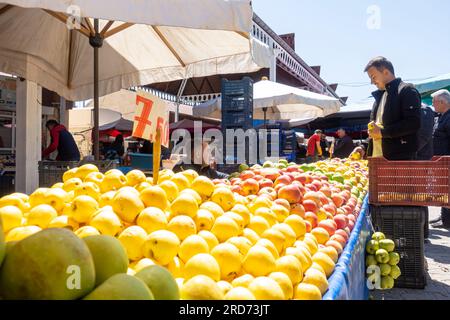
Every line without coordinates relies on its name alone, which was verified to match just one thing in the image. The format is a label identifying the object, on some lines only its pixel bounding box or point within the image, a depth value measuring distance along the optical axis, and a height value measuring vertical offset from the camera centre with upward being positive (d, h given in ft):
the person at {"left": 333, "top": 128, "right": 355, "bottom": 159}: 27.35 +0.96
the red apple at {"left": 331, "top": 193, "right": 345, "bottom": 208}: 9.04 -0.94
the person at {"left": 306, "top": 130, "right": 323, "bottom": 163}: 31.19 +1.23
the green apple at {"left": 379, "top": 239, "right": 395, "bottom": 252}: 9.64 -2.16
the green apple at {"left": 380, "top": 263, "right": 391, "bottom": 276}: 9.43 -2.72
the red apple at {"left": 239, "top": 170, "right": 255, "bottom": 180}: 8.93 -0.33
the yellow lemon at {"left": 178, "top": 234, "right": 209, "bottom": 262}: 4.35 -1.01
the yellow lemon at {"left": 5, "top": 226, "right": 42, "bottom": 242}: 4.10 -0.79
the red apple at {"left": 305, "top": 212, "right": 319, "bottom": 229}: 6.98 -1.07
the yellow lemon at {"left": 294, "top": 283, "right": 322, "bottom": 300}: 4.12 -1.46
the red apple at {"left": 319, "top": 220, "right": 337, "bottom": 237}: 6.82 -1.18
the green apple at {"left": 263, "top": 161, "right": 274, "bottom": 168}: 11.47 -0.11
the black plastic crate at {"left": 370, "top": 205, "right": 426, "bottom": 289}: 10.71 -2.15
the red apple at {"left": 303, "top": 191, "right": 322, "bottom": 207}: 7.61 -0.73
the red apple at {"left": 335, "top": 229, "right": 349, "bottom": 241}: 6.87 -1.32
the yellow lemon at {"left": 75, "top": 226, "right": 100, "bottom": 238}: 4.07 -0.77
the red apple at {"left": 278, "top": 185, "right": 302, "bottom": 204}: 7.30 -0.64
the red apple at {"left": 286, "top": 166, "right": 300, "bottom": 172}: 10.45 -0.22
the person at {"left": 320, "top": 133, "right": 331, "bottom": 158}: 39.08 +1.64
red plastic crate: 10.09 -0.58
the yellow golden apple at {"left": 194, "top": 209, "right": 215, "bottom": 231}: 5.27 -0.84
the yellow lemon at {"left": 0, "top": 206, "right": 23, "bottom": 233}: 4.60 -0.69
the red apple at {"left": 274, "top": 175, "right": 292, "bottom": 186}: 8.34 -0.42
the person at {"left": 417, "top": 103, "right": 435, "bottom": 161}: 14.74 +1.39
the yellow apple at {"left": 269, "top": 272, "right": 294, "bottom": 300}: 4.06 -1.33
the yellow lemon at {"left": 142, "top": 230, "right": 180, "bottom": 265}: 4.16 -0.96
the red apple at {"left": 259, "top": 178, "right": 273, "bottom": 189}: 8.22 -0.48
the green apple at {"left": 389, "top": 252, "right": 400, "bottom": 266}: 9.70 -2.52
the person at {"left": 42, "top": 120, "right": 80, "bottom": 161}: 15.51 +0.78
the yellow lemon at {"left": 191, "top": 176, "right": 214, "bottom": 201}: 6.42 -0.44
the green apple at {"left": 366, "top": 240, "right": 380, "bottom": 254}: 9.57 -2.20
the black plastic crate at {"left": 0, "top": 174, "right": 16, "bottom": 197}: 17.59 -1.10
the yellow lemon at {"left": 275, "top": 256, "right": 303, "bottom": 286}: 4.41 -1.27
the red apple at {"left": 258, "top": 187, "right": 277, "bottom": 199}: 7.50 -0.62
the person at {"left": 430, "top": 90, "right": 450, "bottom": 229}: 16.47 +1.53
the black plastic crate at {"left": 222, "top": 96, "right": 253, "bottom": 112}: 20.62 +3.20
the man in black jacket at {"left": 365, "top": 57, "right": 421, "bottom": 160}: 10.79 +1.37
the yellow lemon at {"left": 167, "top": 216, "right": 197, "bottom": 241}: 4.73 -0.83
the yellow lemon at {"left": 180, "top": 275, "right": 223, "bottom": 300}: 3.33 -1.16
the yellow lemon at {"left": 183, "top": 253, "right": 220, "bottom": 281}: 3.90 -1.11
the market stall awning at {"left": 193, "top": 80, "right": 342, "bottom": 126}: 24.25 +4.09
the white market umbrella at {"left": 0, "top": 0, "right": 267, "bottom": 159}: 9.05 +4.42
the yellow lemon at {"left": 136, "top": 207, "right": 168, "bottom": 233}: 4.74 -0.75
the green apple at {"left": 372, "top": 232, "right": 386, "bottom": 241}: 10.02 -2.00
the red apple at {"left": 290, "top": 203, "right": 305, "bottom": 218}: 7.03 -0.92
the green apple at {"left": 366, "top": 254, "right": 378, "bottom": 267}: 9.32 -2.49
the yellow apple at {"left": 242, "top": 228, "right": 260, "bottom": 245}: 5.23 -1.04
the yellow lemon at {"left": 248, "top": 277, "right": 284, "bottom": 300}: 3.66 -1.27
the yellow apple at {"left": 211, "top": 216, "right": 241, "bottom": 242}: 5.08 -0.92
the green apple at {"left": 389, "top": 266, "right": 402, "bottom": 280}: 9.80 -2.90
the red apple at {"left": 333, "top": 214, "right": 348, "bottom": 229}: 7.54 -1.21
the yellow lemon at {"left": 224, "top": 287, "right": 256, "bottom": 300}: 3.39 -1.22
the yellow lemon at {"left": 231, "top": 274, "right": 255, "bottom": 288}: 3.98 -1.29
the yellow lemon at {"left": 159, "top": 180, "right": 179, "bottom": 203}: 5.96 -0.45
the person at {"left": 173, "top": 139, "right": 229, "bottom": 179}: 15.39 -0.19
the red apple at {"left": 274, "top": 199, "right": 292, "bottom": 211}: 6.98 -0.78
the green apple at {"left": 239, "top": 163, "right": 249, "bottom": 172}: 11.16 -0.20
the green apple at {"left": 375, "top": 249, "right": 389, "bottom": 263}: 9.28 -2.35
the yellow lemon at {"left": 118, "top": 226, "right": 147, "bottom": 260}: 4.26 -0.92
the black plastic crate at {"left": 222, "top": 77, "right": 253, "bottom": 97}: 20.65 +4.14
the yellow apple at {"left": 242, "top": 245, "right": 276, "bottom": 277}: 4.35 -1.19
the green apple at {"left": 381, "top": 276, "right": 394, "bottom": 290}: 9.57 -3.10
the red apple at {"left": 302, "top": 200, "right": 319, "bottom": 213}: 7.38 -0.88
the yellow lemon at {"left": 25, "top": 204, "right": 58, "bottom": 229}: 4.71 -0.69
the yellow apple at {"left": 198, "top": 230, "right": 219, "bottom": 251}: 4.77 -0.99
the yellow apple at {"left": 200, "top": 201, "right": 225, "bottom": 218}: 5.64 -0.71
